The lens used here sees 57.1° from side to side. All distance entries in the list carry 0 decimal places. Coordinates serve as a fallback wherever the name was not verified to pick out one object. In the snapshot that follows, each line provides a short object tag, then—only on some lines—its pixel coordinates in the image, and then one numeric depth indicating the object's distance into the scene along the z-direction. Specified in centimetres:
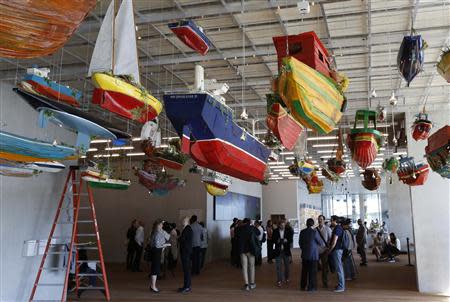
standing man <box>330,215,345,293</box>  905
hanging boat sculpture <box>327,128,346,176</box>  830
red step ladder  695
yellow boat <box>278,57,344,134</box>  299
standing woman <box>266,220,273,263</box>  1423
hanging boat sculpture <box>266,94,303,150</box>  383
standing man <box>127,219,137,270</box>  1295
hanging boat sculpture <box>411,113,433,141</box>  636
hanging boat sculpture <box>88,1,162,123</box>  350
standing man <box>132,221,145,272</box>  1261
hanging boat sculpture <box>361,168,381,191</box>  823
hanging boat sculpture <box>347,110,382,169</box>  538
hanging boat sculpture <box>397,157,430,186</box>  720
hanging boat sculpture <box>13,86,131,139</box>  344
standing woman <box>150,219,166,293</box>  884
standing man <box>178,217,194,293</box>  884
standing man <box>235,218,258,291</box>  885
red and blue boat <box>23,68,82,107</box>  484
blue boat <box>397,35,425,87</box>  436
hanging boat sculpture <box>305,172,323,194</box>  952
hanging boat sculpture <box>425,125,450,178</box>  485
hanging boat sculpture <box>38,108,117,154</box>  348
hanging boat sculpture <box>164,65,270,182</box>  377
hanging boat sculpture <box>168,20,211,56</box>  428
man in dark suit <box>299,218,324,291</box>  873
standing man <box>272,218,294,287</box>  977
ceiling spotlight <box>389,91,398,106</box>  615
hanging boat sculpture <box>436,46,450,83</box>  380
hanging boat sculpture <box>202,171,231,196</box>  650
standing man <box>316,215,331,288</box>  927
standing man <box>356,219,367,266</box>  1370
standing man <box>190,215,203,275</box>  1129
